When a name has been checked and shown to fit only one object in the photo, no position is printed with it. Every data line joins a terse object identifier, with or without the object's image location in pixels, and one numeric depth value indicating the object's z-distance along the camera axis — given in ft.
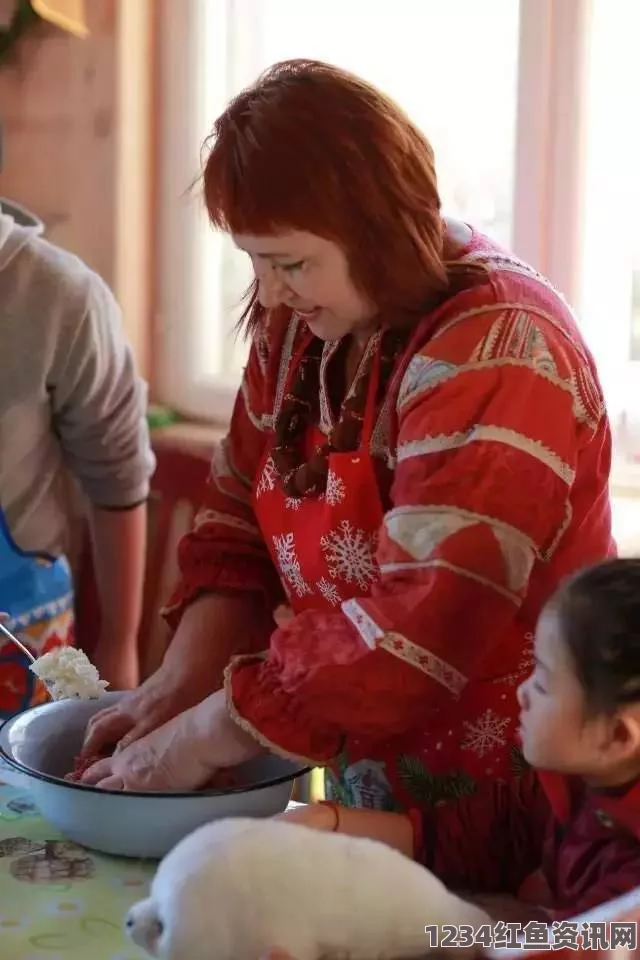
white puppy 5.70
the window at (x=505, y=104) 9.42
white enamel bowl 6.54
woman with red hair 6.45
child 6.15
